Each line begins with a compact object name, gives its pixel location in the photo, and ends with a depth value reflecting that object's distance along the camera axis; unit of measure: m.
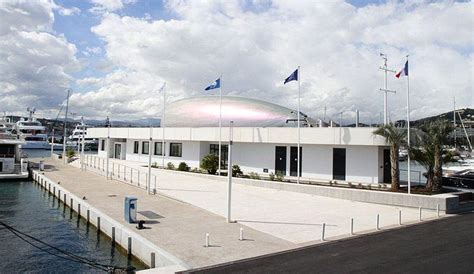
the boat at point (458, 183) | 29.14
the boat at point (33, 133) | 136.12
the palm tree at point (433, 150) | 24.92
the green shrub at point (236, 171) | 35.04
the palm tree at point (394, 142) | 25.44
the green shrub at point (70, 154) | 56.73
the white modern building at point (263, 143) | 30.97
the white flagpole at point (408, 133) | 24.86
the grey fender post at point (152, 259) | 12.36
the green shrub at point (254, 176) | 32.54
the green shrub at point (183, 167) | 39.62
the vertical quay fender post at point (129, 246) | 14.48
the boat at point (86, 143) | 148.88
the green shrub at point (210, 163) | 36.47
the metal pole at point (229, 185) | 17.09
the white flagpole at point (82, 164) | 41.87
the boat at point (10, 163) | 40.28
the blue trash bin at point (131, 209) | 16.47
